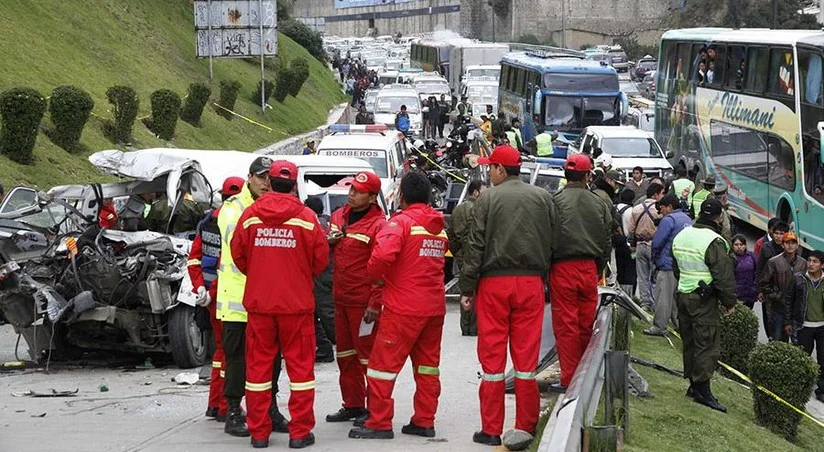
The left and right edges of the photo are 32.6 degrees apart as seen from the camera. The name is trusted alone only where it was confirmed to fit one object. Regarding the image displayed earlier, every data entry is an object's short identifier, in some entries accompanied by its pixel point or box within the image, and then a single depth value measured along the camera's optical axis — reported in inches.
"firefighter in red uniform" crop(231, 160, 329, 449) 344.5
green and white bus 901.2
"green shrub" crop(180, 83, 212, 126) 1286.9
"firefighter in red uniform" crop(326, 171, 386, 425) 373.4
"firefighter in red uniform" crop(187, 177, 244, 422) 386.0
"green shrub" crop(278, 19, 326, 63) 2864.2
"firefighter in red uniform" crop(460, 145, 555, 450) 345.7
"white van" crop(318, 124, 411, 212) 882.8
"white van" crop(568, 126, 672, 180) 1098.1
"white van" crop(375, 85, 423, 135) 1689.2
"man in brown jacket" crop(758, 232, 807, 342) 585.9
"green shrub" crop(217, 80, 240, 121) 1476.0
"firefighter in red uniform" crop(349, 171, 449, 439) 354.6
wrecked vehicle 488.7
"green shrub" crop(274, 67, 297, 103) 1798.7
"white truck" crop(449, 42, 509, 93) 2709.2
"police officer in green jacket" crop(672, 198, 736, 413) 445.1
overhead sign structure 5945.9
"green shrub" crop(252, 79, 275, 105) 1672.0
